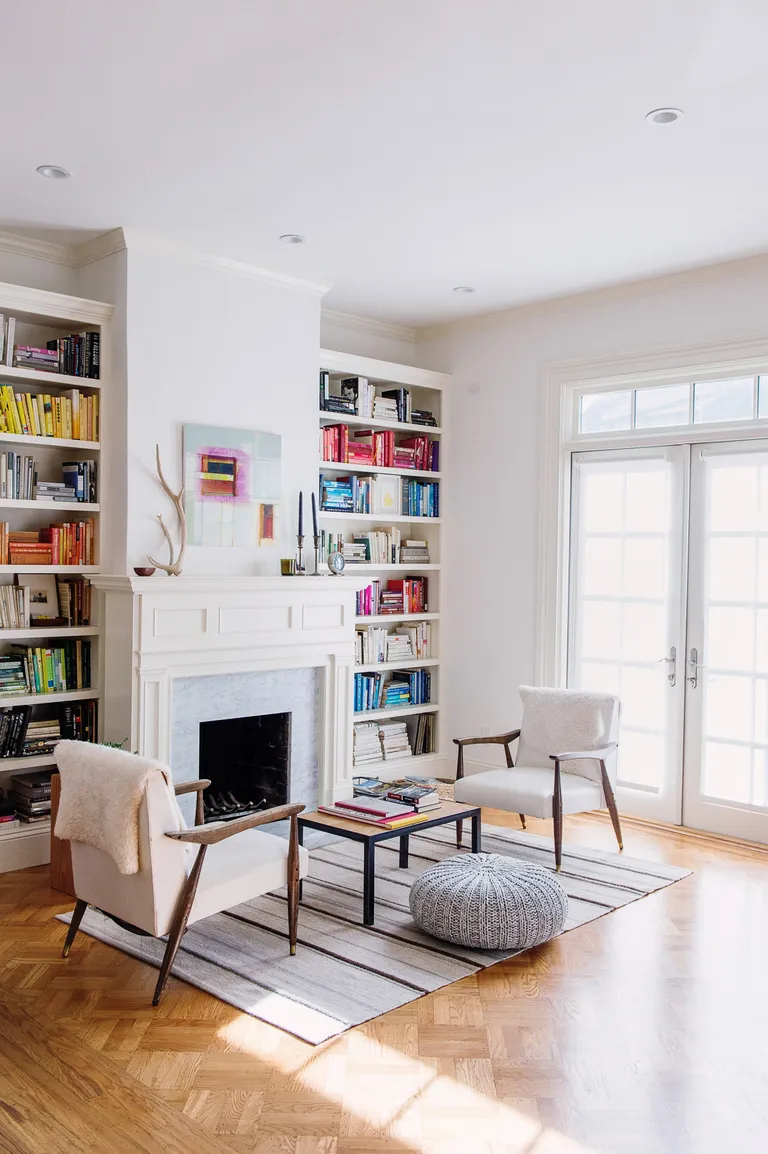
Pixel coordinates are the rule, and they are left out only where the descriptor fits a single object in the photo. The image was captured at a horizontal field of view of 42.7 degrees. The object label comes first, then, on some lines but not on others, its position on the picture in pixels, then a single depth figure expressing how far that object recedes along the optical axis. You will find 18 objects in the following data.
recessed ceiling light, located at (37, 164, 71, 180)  4.00
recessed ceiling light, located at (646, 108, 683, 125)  3.46
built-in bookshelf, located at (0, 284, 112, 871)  4.64
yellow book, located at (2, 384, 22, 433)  4.61
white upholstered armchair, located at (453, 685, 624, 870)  4.73
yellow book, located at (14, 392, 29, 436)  4.66
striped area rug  3.30
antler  4.82
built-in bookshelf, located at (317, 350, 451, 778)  6.13
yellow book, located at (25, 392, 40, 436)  4.69
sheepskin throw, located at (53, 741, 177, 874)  3.17
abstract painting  5.07
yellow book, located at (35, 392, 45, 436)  4.72
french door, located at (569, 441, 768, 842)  5.30
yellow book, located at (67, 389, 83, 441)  4.86
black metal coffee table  3.96
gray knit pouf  3.60
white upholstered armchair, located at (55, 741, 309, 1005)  3.18
